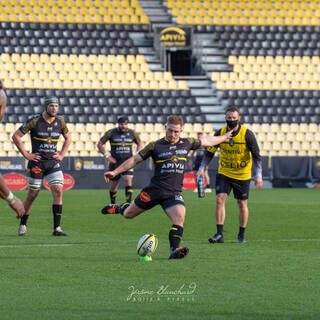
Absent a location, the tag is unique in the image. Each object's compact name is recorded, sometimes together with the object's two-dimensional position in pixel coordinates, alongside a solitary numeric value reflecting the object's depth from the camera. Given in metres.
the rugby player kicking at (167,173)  19.50
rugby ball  18.64
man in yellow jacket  23.28
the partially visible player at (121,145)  38.56
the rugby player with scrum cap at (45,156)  25.28
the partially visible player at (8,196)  15.01
